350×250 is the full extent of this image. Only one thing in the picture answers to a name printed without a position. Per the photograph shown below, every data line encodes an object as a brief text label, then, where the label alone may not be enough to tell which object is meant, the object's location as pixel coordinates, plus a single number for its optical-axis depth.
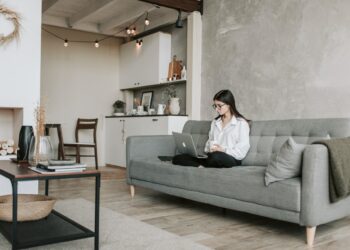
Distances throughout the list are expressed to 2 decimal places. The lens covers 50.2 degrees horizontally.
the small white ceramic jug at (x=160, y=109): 5.91
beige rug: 2.33
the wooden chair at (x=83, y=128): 6.19
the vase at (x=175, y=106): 5.62
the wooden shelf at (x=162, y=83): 5.70
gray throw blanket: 2.47
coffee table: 1.98
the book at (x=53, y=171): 2.14
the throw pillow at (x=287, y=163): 2.57
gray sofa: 2.46
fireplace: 4.70
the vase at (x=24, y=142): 2.95
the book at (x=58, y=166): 2.17
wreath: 4.12
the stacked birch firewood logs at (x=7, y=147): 4.17
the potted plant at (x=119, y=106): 7.10
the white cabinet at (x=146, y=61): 6.05
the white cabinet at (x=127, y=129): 5.44
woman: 3.34
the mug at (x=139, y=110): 6.50
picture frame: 6.65
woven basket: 2.30
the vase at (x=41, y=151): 2.52
